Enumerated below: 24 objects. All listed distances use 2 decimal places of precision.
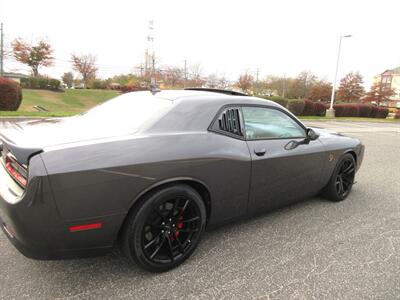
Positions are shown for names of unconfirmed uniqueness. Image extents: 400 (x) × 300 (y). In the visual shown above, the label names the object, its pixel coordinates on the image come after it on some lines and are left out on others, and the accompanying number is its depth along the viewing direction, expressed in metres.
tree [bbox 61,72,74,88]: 57.14
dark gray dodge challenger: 1.83
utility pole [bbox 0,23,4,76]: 35.95
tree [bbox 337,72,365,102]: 57.06
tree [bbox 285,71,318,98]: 56.03
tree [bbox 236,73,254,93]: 48.37
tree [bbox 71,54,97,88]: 56.19
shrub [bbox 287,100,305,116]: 23.61
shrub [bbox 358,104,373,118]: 30.82
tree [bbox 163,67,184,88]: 46.16
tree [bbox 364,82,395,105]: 58.91
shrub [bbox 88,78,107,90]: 45.95
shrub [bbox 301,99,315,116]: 24.77
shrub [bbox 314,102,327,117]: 25.56
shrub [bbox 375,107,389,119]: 33.09
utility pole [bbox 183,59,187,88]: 48.33
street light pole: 26.33
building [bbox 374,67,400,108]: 88.00
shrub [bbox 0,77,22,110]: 12.51
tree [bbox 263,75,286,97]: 57.42
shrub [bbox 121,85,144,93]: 42.30
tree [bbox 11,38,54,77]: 42.50
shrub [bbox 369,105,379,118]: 32.16
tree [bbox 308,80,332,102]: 53.59
